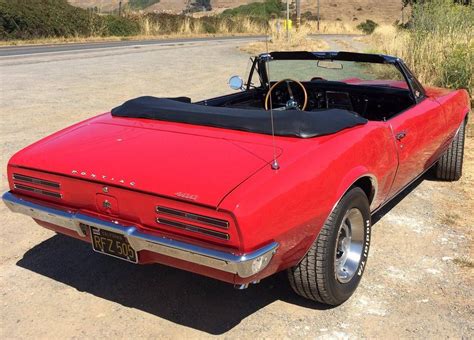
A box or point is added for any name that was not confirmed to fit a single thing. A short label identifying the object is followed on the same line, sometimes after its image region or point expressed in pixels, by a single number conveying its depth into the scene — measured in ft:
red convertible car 7.40
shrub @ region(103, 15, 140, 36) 105.81
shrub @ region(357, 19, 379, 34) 179.26
